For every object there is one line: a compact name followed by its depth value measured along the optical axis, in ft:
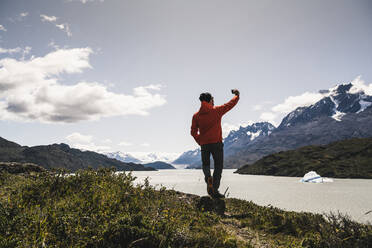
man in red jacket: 28.12
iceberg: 220.70
